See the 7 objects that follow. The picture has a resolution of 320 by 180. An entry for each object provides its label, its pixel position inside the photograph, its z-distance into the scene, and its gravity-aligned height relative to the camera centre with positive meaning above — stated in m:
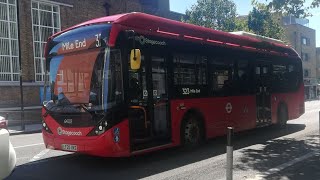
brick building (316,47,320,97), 64.80 +3.77
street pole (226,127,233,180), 4.09 -1.03
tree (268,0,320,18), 9.57 +2.53
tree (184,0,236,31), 31.00 +7.50
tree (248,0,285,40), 32.68 +6.62
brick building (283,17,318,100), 52.20 +6.86
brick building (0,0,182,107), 16.91 +3.06
